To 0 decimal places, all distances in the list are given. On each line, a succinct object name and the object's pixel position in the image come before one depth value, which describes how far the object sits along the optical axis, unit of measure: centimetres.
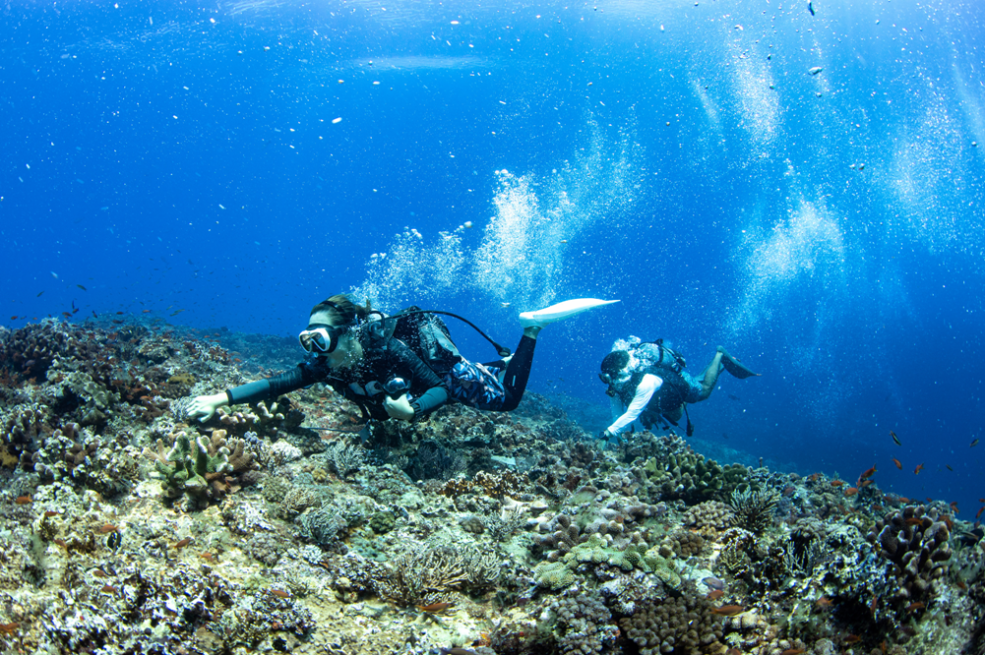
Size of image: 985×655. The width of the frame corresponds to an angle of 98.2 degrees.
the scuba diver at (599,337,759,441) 902
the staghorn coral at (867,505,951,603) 311
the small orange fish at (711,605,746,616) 280
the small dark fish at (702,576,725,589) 333
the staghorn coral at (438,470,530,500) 515
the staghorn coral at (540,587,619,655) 263
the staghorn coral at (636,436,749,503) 534
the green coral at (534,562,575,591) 326
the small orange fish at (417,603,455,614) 293
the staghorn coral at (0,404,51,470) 477
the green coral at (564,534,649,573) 332
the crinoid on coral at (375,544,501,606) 322
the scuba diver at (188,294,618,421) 478
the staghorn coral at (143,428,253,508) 404
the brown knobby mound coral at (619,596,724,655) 268
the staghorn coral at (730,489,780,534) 449
